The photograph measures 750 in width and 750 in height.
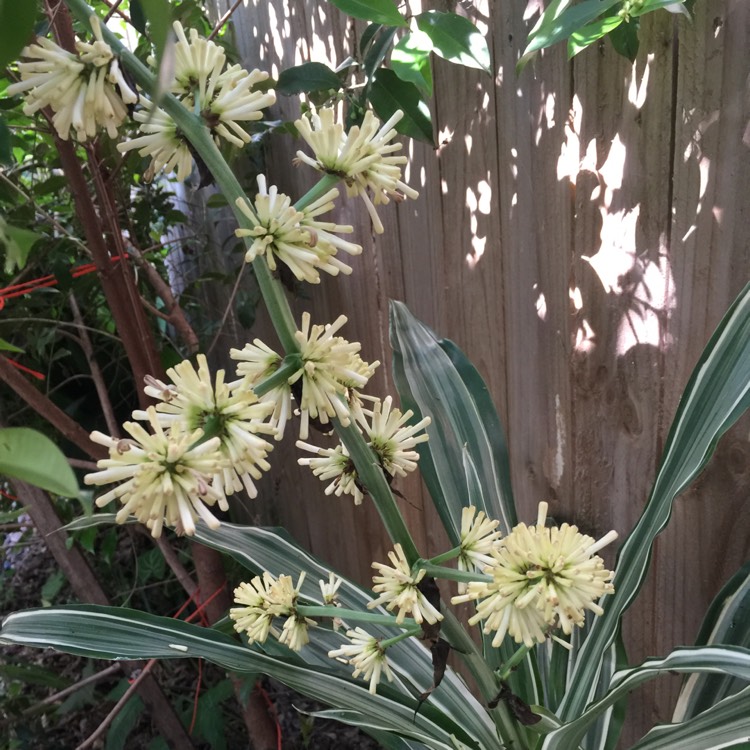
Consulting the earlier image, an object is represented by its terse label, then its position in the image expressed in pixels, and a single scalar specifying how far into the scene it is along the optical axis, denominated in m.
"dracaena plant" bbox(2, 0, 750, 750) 0.38
